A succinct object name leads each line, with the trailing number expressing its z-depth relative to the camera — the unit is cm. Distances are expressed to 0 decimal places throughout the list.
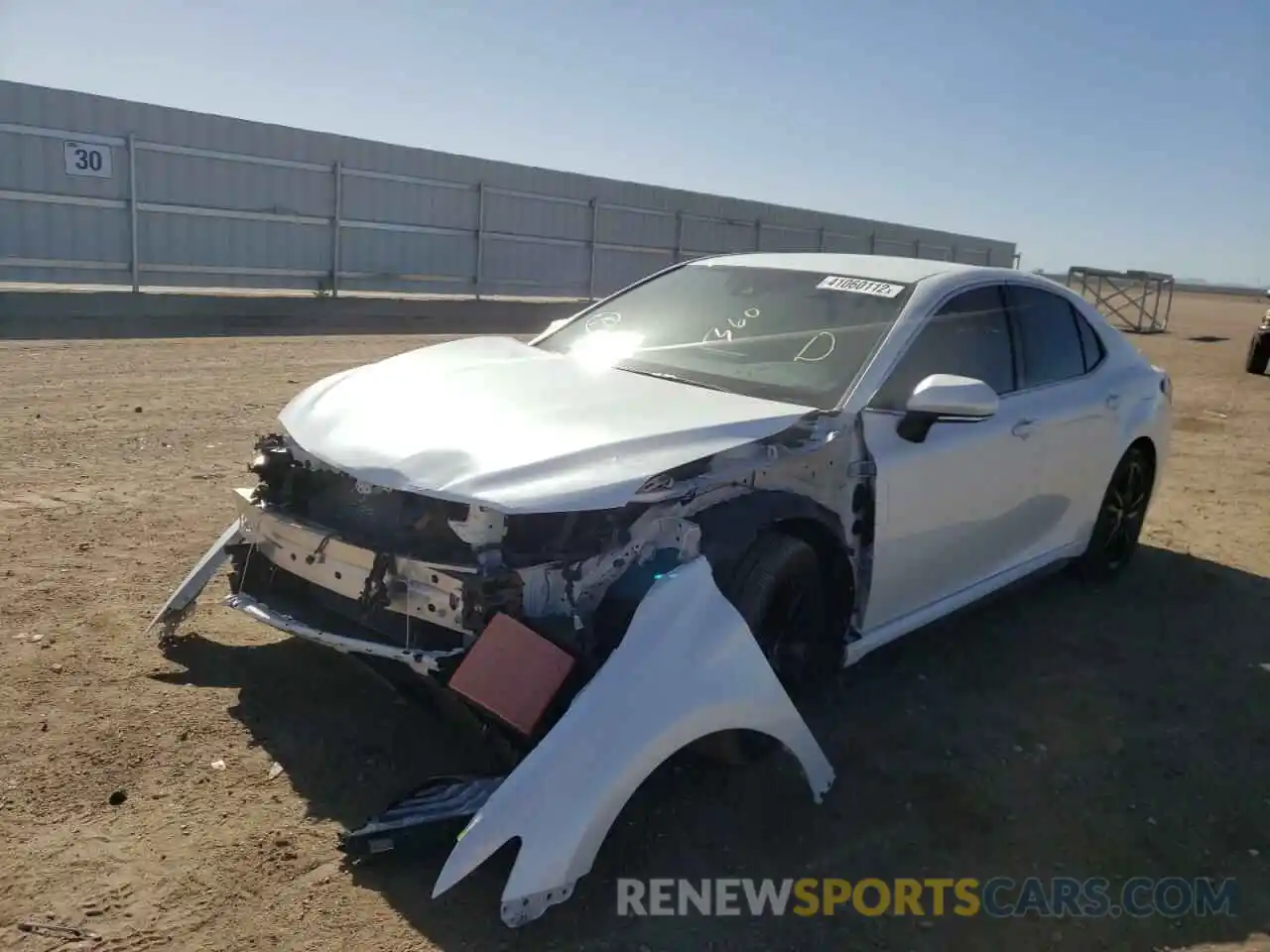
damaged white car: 272
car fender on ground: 245
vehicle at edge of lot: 1847
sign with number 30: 1532
